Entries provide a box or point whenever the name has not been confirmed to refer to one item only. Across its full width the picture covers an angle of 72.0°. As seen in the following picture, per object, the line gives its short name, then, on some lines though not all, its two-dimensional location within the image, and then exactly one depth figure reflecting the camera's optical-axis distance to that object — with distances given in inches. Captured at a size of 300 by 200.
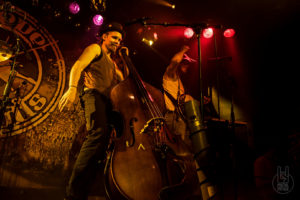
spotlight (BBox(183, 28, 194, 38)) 192.2
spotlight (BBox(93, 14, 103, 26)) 157.5
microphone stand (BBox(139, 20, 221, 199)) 64.5
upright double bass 62.0
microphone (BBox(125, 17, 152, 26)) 100.6
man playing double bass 78.3
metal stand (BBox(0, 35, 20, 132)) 85.8
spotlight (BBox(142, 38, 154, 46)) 169.5
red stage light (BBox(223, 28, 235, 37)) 195.2
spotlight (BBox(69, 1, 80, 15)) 151.8
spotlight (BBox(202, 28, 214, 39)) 191.9
